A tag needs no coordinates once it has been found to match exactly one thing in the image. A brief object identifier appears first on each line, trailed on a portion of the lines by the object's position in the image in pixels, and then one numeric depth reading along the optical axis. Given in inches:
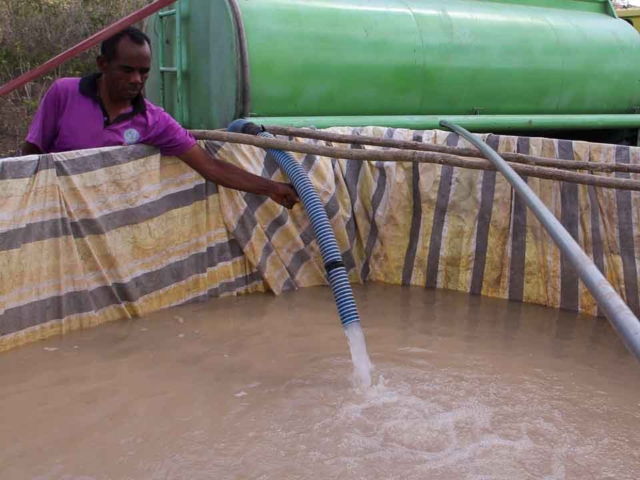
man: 133.9
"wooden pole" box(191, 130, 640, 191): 138.3
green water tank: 188.7
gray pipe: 52.4
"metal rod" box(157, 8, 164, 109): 215.6
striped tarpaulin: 129.8
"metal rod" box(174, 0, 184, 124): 202.2
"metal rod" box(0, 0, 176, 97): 124.5
